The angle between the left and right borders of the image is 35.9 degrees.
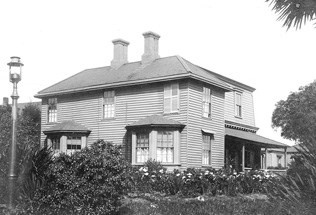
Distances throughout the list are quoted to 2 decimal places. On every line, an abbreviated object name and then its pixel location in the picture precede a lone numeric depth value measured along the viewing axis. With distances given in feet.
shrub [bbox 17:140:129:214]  37.99
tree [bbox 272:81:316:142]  130.11
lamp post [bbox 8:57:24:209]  37.47
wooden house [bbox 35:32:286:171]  78.84
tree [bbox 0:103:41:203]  40.22
